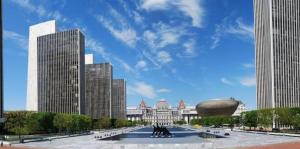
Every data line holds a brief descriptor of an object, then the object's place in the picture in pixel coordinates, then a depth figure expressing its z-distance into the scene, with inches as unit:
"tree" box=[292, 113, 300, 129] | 1927.9
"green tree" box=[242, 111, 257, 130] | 2561.7
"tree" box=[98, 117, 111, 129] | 3399.2
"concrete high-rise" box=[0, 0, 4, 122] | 2187.8
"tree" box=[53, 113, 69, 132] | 2139.6
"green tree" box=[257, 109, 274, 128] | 2323.9
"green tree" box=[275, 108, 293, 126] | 2138.4
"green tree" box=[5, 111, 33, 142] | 1945.1
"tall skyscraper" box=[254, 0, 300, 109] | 3640.6
